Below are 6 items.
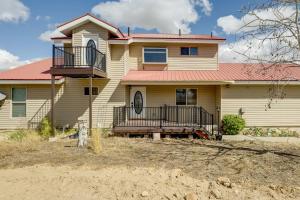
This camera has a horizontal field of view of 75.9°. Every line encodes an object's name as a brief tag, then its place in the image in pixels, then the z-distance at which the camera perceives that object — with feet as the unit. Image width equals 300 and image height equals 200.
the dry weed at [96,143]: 21.11
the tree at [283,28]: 18.81
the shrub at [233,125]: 32.71
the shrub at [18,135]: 28.17
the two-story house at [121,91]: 34.50
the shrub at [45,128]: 30.83
